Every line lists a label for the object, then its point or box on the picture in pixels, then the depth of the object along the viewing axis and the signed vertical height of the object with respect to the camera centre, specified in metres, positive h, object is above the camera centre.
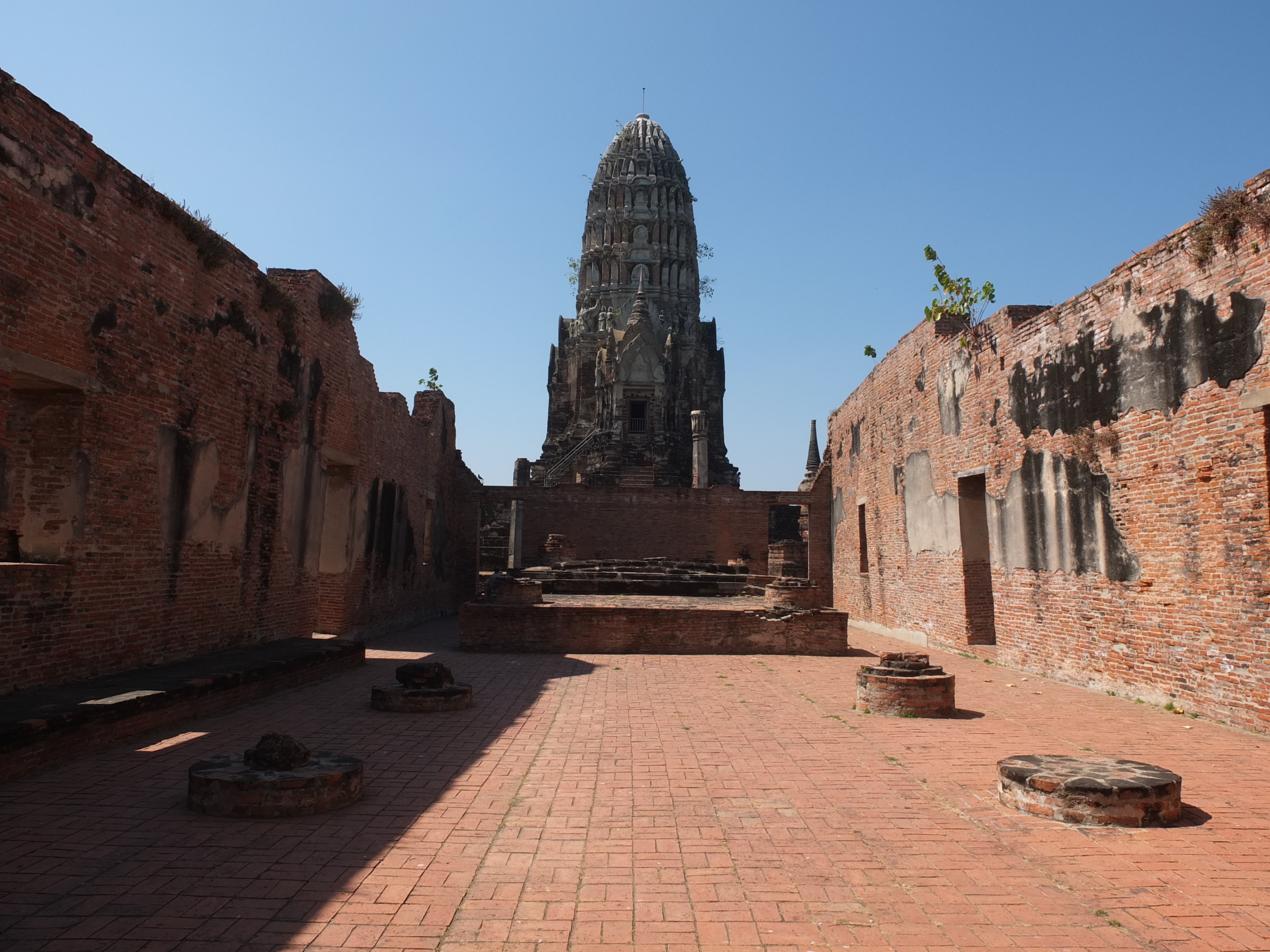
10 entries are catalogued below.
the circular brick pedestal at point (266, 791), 4.36 -1.11
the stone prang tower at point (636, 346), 37.72 +12.34
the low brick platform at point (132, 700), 5.09 -0.92
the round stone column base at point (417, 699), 7.39 -1.05
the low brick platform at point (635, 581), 16.78 +0.02
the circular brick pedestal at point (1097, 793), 4.39 -1.07
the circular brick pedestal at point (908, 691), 7.63 -0.94
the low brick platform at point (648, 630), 12.31 -0.70
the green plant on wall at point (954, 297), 12.16 +4.18
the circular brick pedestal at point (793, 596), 12.84 -0.18
